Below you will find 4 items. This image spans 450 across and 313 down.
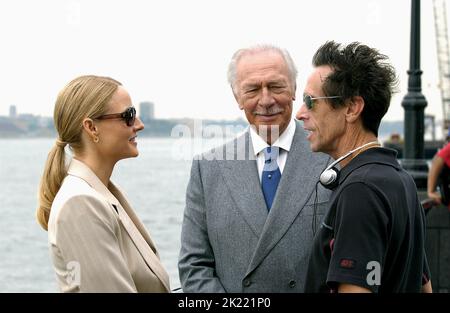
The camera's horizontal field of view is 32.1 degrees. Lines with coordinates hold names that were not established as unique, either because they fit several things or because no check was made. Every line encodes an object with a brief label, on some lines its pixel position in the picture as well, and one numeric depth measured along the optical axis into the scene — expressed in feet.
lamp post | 30.91
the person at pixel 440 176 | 27.02
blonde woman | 9.27
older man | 11.36
